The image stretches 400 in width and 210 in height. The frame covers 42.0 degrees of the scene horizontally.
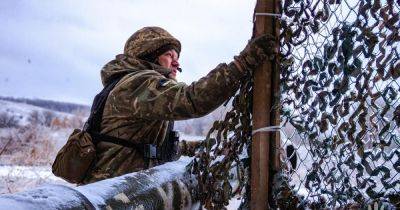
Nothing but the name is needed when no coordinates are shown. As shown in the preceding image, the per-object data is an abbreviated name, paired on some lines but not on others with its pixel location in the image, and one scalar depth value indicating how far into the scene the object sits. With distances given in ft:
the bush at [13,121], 118.32
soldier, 9.38
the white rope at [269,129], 8.59
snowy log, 5.43
